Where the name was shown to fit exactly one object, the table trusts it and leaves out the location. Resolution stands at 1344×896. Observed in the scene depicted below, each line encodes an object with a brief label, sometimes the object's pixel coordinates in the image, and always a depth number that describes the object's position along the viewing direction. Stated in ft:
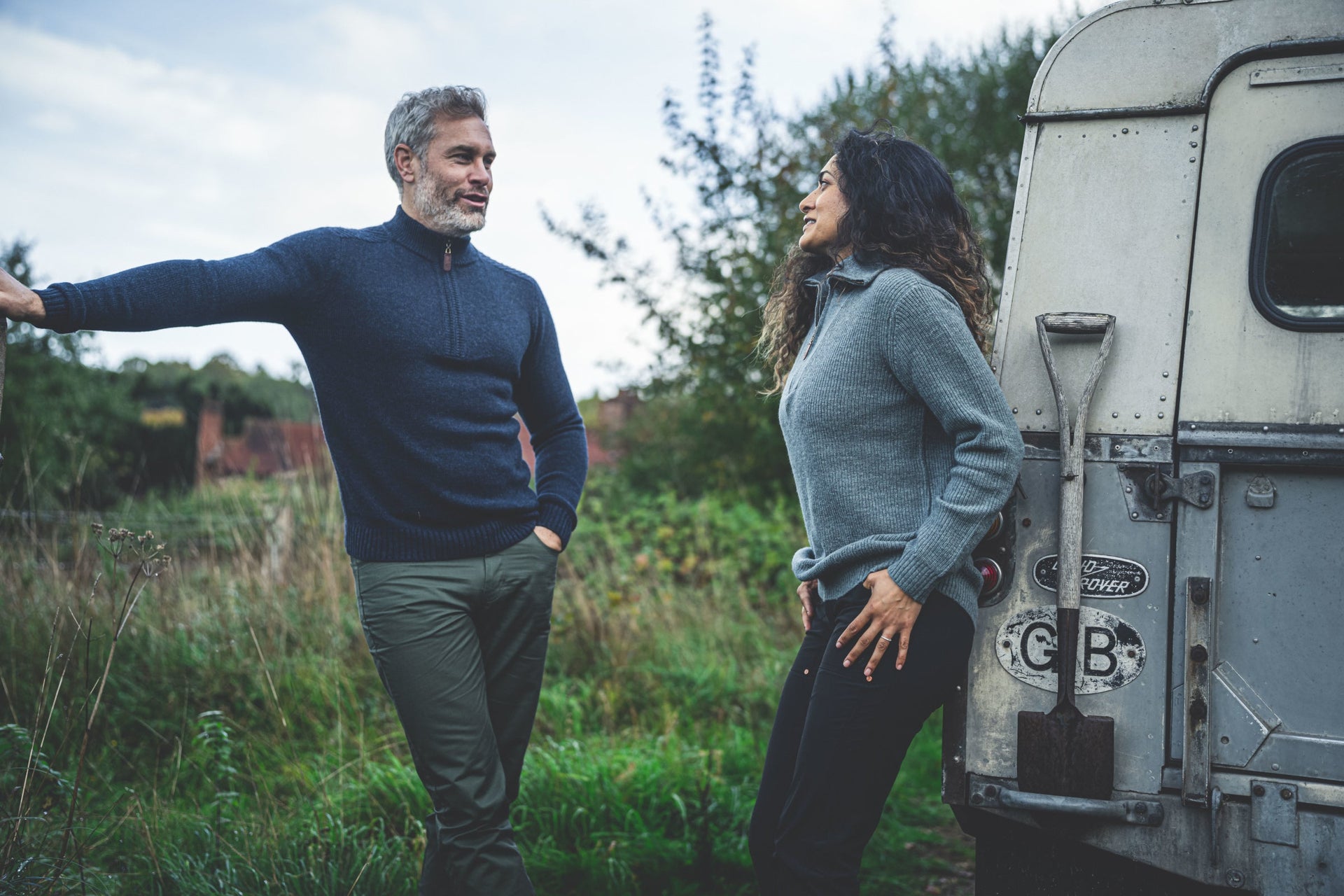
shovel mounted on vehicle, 6.96
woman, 6.36
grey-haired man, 7.89
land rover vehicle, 6.68
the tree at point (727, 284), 25.39
